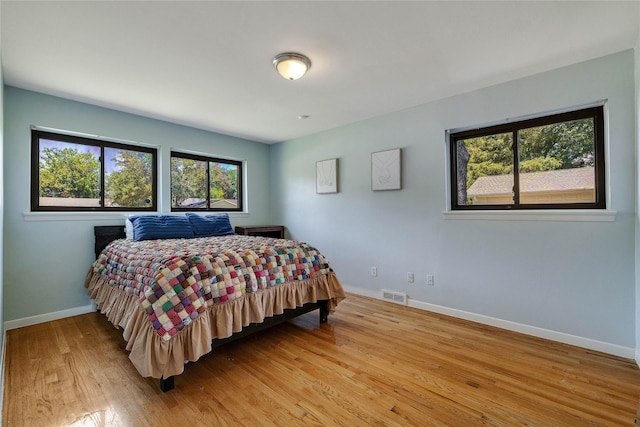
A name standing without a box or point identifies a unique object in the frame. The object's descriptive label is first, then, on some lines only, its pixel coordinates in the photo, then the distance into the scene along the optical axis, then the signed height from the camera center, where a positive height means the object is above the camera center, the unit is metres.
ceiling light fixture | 2.25 +1.18
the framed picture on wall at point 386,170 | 3.50 +0.54
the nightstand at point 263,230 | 4.41 -0.24
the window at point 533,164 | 2.47 +0.46
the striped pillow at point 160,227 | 3.22 -0.13
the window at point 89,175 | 3.06 +0.48
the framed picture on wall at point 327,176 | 4.18 +0.56
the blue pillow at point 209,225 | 3.77 -0.12
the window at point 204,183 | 4.11 +0.49
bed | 1.81 -0.56
